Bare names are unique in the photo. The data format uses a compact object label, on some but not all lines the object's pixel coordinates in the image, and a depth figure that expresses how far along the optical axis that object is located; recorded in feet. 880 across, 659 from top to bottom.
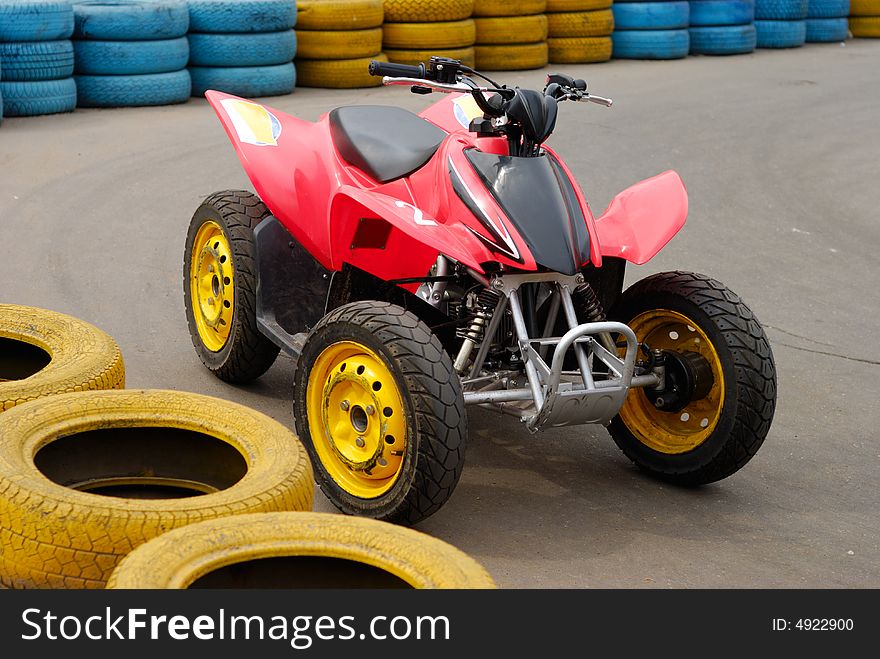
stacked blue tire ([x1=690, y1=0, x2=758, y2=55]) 60.85
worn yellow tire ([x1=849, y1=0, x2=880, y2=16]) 69.72
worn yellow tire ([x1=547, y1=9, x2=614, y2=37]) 54.80
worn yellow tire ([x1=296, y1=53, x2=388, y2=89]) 46.57
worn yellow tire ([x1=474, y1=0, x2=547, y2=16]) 51.31
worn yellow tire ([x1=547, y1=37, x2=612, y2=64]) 54.90
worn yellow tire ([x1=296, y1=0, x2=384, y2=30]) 45.44
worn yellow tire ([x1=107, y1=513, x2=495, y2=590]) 10.76
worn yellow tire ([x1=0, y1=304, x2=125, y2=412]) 14.94
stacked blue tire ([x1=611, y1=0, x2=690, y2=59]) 57.57
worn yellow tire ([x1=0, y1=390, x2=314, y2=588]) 11.76
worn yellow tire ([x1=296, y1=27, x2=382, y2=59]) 46.30
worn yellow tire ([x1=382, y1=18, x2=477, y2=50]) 48.24
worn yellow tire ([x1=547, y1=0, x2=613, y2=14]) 54.49
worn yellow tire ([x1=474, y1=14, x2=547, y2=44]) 51.65
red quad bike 15.97
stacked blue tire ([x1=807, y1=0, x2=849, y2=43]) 67.26
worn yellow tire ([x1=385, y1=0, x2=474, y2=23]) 48.34
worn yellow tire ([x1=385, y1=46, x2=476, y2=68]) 48.08
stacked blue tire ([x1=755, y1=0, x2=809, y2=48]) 64.13
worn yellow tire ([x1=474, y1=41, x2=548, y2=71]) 51.96
